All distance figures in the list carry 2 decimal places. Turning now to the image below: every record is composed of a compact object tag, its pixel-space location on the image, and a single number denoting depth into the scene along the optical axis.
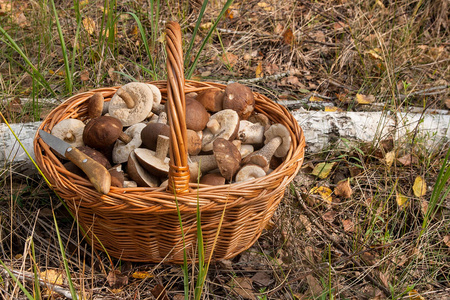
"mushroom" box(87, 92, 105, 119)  2.13
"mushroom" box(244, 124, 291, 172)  2.00
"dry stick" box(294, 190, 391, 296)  1.90
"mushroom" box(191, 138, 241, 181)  1.80
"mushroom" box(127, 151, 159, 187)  1.77
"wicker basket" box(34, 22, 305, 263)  1.49
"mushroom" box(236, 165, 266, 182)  1.82
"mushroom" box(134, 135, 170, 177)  1.75
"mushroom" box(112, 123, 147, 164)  1.95
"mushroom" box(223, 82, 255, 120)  2.19
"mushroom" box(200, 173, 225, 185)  1.81
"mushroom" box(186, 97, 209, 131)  2.03
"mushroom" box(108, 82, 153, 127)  2.13
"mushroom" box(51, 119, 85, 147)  1.98
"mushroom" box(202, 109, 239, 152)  2.04
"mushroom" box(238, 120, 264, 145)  2.20
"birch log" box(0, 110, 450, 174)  2.67
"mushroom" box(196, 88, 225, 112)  2.25
